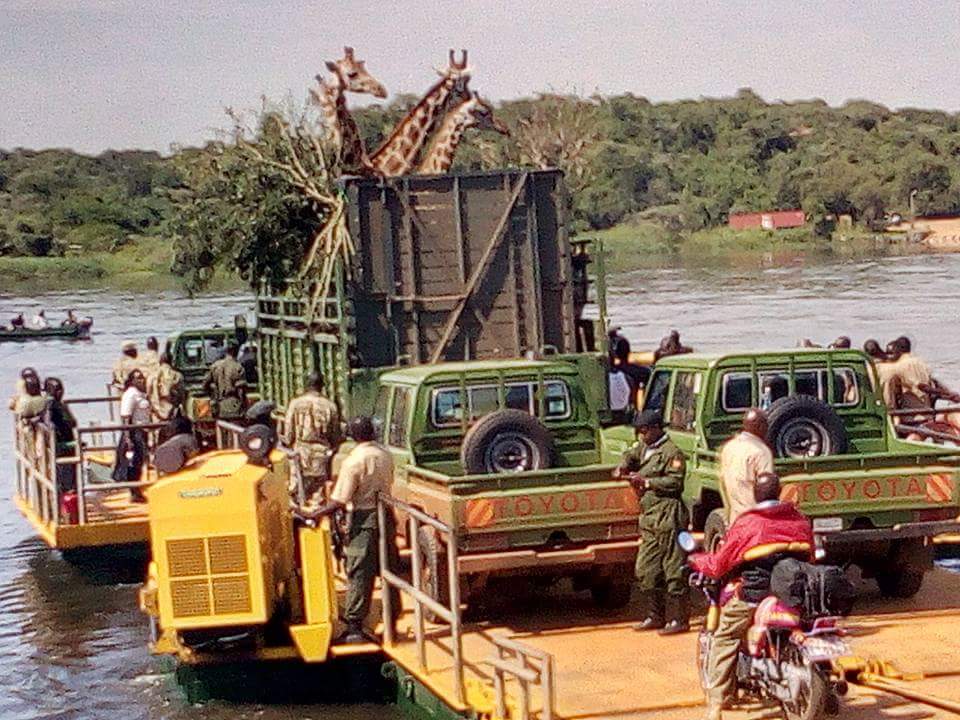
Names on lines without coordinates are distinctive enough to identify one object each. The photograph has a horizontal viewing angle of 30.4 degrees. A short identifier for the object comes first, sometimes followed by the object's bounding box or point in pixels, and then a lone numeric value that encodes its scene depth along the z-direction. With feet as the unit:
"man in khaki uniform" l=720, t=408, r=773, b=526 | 33.81
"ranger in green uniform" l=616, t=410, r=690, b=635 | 35.55
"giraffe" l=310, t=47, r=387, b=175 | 62.54
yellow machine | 35.73
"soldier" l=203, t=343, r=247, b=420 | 61.16
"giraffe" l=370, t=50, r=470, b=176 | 64.69
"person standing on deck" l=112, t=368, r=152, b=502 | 59.77
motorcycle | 27.22
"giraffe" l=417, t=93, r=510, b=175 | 66.44
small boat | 177.78
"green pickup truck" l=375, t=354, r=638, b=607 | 36.94
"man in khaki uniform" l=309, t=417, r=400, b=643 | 36.68
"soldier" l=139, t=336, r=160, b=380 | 64.13
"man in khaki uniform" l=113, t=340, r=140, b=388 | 66.54
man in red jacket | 28.32
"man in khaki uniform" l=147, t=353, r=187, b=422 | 61.05
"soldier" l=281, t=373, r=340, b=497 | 48.78
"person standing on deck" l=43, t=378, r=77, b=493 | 55.72
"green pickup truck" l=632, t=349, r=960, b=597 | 37.19
